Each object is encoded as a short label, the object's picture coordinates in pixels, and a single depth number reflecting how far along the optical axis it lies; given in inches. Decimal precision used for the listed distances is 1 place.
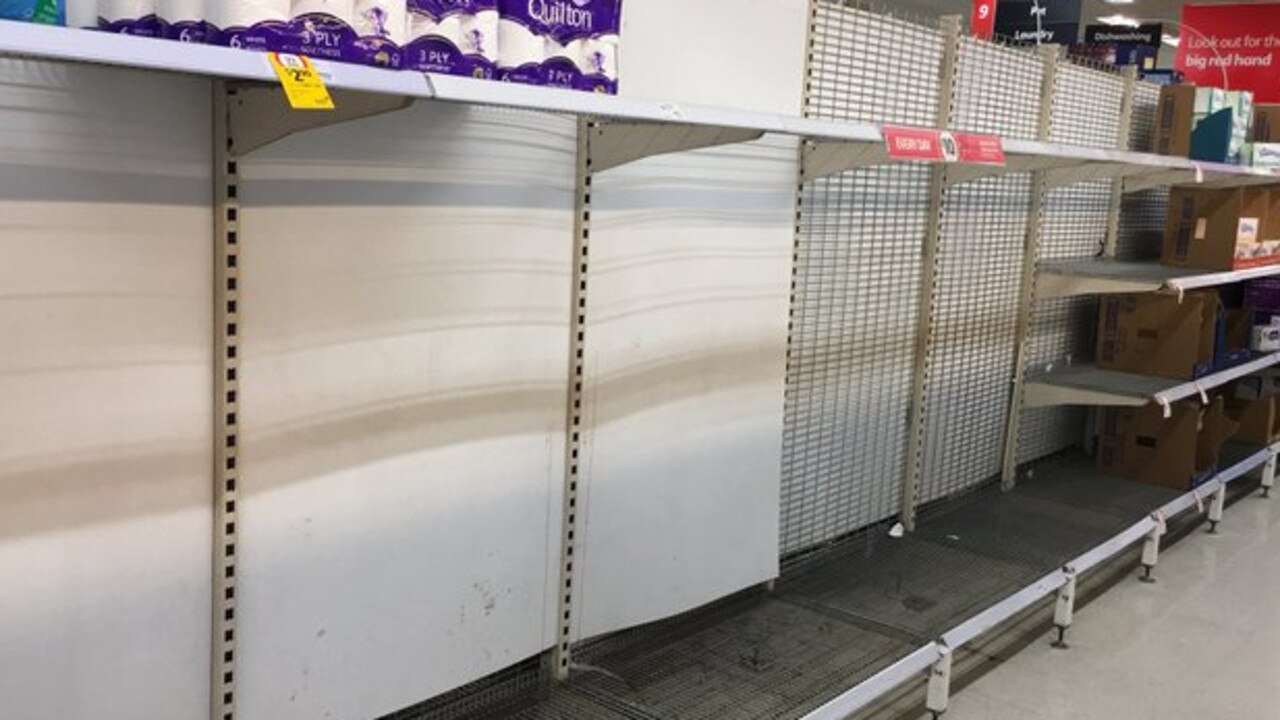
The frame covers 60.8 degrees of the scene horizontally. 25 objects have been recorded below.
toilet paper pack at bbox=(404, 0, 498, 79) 62.9
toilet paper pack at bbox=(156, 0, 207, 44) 53.6
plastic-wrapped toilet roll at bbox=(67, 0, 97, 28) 54.8
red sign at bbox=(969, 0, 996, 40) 191.2
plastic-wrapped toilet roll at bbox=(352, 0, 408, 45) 58.7
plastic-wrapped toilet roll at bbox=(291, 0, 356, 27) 56.1
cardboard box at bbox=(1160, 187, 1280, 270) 190.4
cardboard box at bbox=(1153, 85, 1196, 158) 191.9
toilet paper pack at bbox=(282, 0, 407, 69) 56.2
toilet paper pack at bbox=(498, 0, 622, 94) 68.1
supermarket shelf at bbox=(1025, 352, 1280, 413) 168.4
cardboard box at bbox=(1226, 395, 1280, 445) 223.5
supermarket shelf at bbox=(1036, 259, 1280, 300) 163.6
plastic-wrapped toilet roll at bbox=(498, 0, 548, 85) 67.7
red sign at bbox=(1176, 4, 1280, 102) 313.3
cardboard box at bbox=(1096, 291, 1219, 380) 182.4
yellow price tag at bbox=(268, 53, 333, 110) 50.4
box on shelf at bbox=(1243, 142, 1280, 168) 193.9
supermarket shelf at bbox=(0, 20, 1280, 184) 45.0
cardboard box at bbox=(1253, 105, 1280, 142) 217.6
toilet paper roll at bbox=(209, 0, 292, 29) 53.8
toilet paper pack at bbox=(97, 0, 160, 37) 53.9
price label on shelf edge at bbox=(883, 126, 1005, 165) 99.3
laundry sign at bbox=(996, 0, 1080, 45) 186.4
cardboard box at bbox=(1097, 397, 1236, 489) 185.5
